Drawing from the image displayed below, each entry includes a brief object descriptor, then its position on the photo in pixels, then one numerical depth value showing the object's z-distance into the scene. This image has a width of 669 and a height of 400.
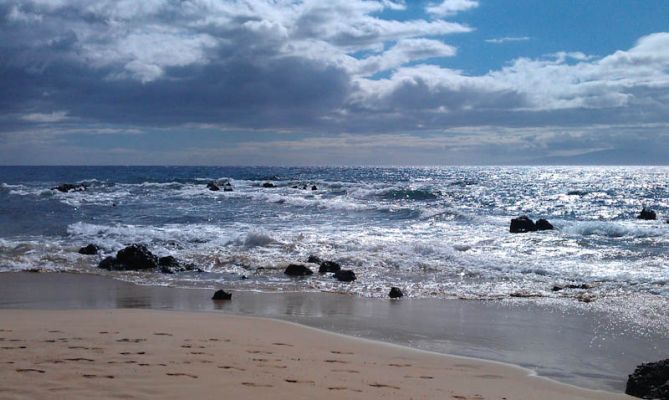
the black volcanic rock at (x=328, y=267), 13.85
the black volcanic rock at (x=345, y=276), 12.84
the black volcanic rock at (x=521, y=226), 22.33
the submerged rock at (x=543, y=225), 23.39
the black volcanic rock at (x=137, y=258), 14.43
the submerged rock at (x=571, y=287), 11.66
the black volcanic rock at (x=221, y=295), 10.58
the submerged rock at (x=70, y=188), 49.92
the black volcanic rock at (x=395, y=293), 10.91
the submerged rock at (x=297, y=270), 13.48
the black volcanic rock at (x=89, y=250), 16.44
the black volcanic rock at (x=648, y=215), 30.11
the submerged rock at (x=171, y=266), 14.22
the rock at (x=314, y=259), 15.12
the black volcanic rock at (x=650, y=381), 5.33
